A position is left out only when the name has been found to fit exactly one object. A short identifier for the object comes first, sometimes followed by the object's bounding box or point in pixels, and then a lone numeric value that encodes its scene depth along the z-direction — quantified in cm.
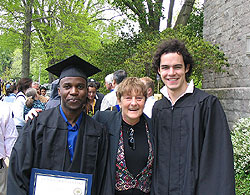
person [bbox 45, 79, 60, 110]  421
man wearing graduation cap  211
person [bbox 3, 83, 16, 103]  805
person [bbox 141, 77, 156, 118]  381
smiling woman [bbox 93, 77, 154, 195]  238
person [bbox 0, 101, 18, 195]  308
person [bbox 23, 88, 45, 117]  502
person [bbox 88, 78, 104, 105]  599
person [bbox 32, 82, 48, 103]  808
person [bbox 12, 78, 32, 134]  499
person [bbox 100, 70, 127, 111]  473
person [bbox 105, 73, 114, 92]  580
